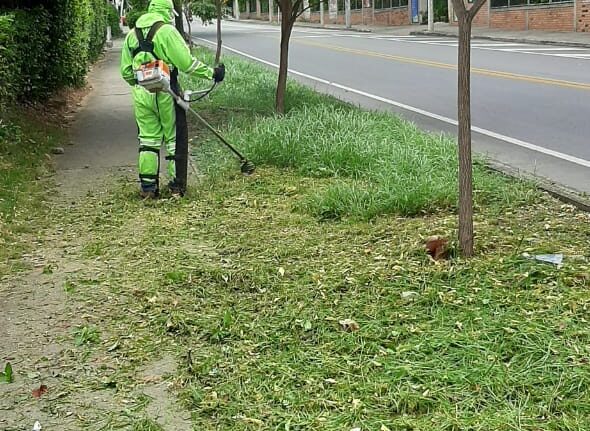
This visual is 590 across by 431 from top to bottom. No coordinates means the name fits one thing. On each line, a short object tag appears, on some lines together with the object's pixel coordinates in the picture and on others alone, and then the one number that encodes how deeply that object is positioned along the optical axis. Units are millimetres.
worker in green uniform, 7129
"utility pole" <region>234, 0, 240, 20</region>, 85712
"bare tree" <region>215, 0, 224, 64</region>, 19472
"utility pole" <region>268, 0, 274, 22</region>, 72750
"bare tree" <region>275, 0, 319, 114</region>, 11771
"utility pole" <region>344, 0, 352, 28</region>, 51681
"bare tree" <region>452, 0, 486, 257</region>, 5152
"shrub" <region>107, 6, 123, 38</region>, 37919
